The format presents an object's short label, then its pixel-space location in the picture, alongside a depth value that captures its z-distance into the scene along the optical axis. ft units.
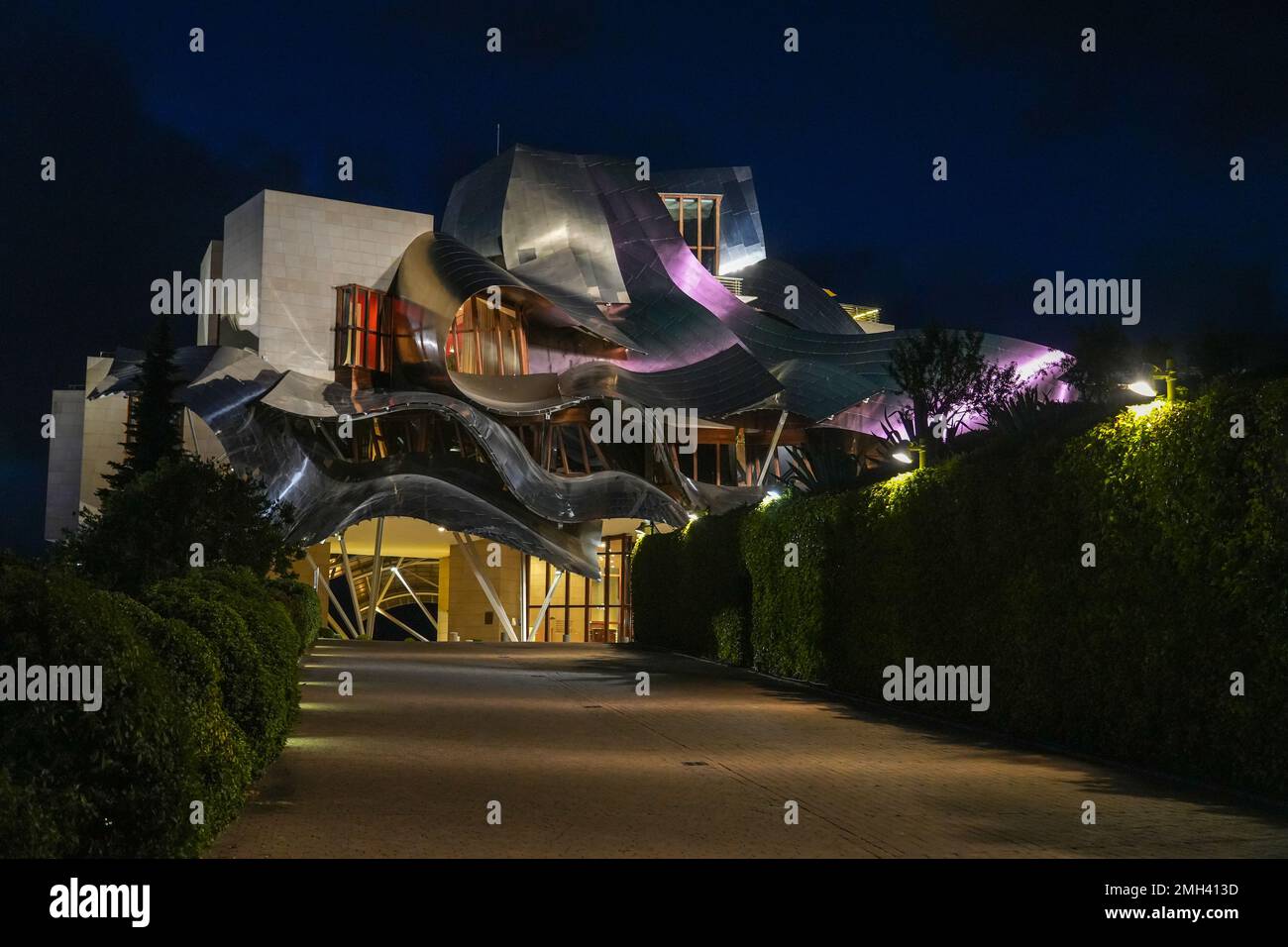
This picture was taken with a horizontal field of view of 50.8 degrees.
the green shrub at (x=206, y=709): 22.49
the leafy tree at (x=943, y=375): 144.46
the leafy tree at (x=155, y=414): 155.22
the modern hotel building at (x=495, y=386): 160.35
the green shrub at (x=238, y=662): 29.71
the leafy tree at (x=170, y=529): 67.46
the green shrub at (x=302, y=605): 73.90
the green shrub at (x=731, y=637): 81.35
